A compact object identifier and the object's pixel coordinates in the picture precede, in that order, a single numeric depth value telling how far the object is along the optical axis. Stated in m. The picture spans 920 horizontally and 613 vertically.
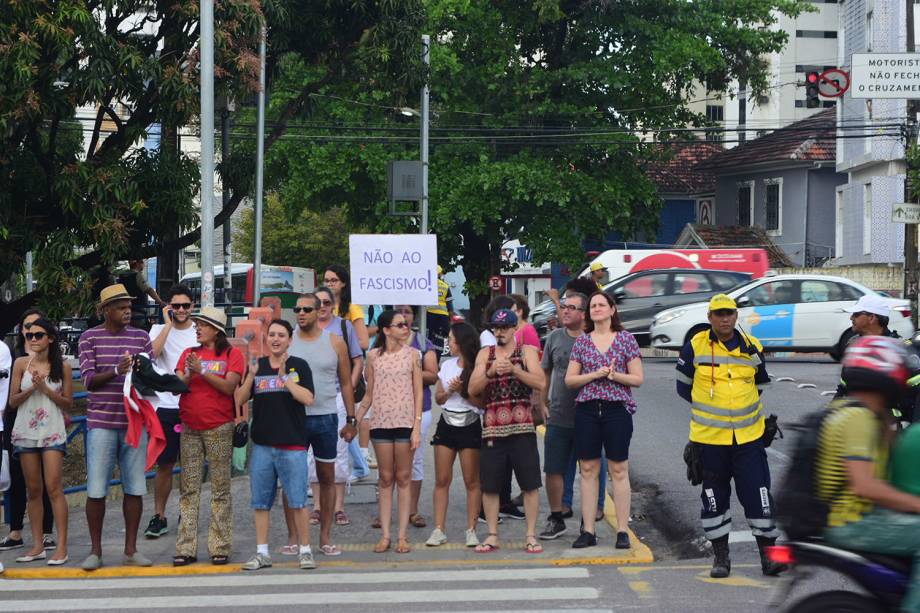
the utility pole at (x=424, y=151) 21.88
